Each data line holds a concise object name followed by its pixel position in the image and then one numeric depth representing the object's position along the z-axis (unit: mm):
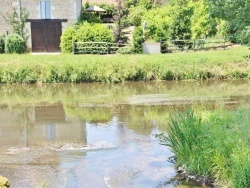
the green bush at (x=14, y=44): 28109
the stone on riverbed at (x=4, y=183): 6309
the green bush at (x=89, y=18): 31903
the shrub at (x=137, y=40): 26984
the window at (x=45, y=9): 30203
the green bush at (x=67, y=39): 28172
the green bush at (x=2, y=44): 28594
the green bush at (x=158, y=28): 27908
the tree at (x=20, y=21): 29859
